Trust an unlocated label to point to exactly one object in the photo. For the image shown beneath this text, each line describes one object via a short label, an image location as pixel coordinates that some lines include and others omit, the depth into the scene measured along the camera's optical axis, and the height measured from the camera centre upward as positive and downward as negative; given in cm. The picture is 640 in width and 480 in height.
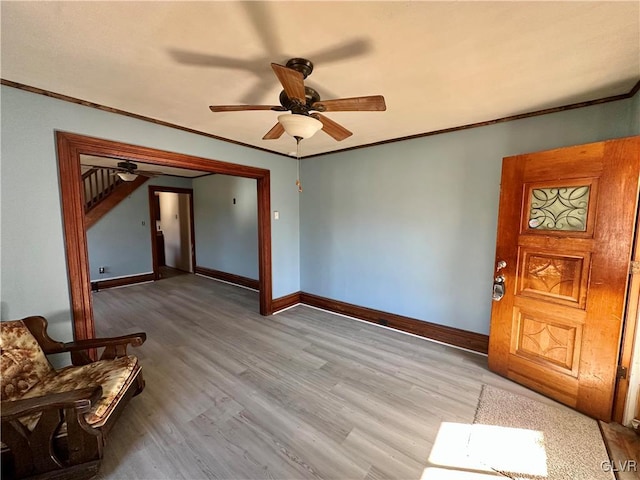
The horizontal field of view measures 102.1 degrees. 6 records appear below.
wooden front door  181 -41
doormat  153 -149
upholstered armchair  134 -114
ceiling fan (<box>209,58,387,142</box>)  153 +68
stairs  514 +47
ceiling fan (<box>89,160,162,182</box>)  405 +69
